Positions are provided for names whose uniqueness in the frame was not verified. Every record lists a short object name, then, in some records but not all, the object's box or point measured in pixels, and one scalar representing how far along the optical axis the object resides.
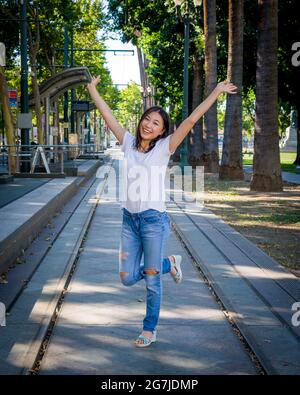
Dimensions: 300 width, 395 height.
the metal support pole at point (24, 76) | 21.48
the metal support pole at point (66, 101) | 37.54
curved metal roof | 24.59
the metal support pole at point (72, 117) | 44.27
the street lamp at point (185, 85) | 26.28
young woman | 4.89
